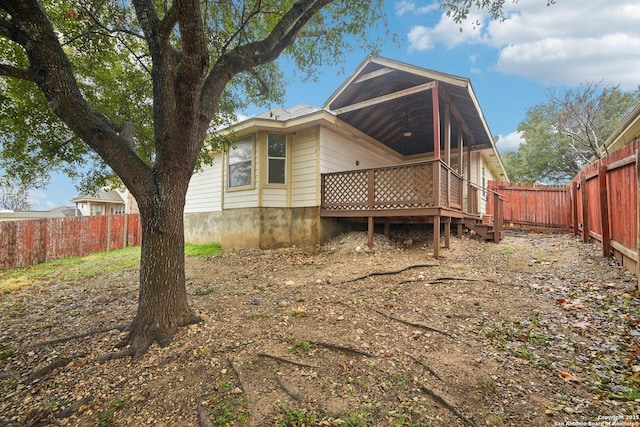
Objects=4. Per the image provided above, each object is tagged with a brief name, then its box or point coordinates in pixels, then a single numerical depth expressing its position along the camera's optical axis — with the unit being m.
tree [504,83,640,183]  15.80
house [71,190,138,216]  27.52
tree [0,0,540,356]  2.95
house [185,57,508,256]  7.18
